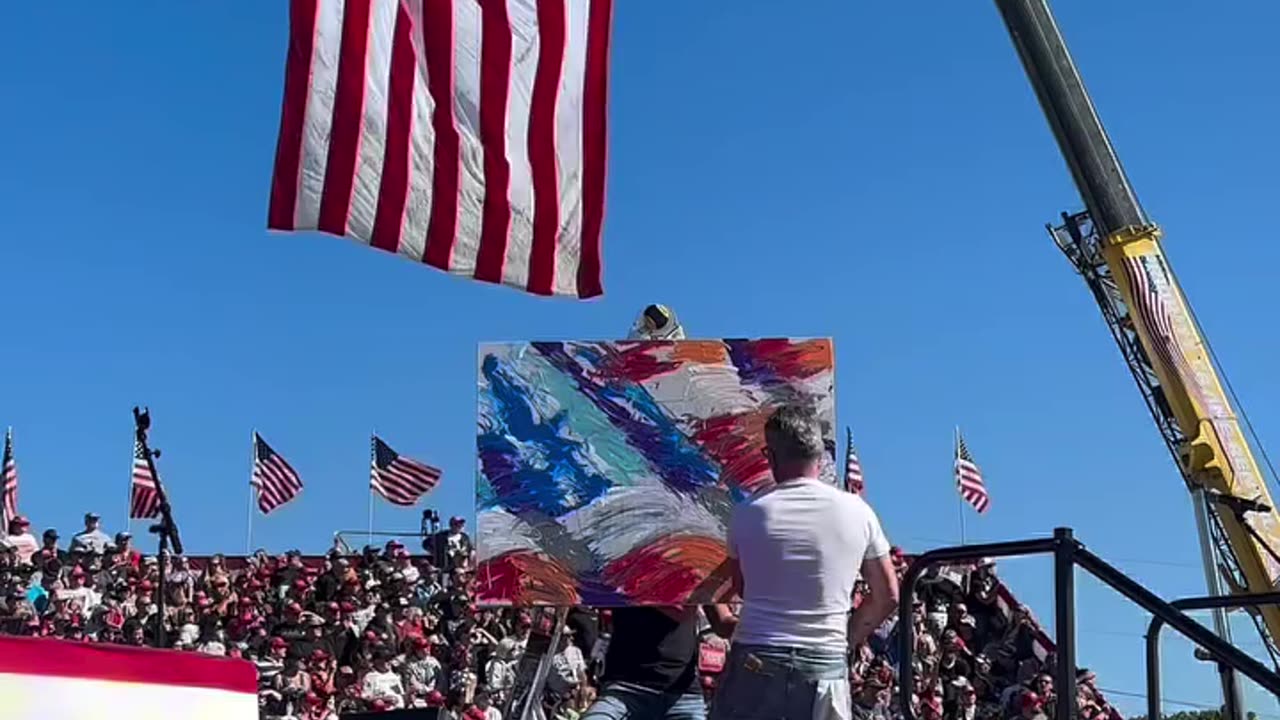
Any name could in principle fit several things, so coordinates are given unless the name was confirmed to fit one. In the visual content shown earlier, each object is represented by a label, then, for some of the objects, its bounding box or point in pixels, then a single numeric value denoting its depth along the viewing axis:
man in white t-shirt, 4.82
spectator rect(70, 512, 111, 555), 18.98
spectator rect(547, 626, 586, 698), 13.64
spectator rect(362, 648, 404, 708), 15.13
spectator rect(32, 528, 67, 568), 17.81
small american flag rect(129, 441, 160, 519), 20.53
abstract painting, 6.77
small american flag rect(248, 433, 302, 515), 24.50
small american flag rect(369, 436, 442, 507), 25.28
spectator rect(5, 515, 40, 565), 18.41
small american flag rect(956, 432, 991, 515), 24.41
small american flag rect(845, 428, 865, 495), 23.67
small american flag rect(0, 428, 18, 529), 23.88
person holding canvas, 6.13
